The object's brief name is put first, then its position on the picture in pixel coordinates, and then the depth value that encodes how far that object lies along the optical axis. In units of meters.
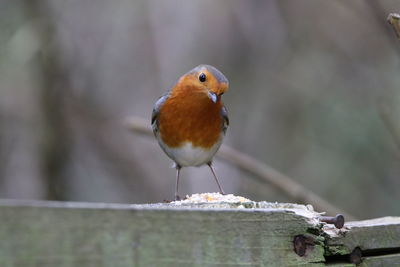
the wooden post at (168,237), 3.06
